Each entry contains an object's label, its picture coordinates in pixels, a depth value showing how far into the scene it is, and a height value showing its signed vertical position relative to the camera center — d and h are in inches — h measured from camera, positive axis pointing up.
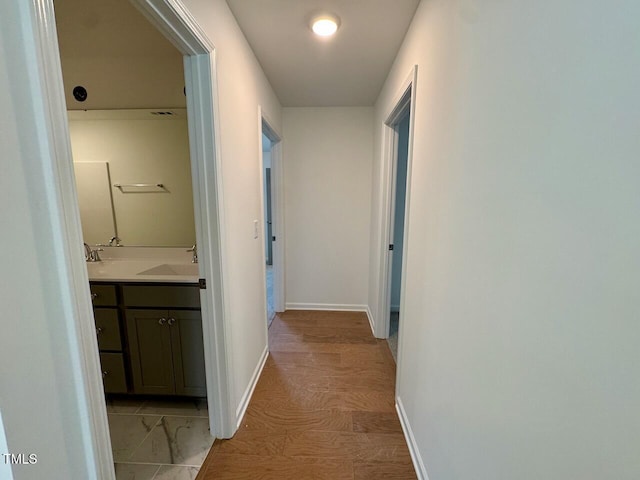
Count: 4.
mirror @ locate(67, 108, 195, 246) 80.8 +7.7
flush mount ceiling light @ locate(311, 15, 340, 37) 60.0 +40.3
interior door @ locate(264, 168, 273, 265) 222.7 -14.8
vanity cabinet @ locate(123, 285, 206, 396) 64.8 -34.1
